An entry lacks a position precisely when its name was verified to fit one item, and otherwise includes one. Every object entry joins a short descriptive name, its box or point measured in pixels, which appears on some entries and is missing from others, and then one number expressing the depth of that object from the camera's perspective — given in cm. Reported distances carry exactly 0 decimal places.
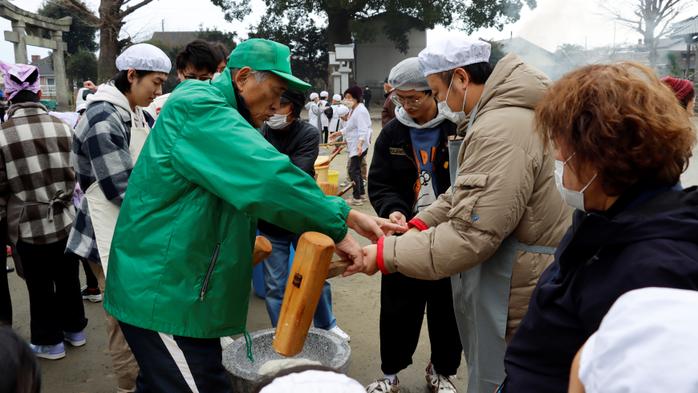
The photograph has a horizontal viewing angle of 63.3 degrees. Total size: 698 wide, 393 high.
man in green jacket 197
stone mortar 295
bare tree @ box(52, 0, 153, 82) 1395
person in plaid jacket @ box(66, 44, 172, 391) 304
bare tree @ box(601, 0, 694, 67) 2173
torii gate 1781
